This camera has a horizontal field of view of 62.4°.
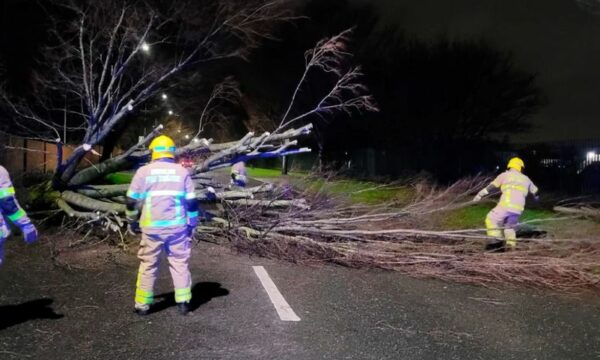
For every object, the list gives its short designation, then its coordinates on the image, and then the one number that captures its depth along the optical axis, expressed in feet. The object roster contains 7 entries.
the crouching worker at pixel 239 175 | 36.32
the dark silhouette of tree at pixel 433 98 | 82.53
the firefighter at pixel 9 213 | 13.93
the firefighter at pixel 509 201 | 24.48
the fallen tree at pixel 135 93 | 27.09
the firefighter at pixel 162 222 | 15.12
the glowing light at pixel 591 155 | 50.98
